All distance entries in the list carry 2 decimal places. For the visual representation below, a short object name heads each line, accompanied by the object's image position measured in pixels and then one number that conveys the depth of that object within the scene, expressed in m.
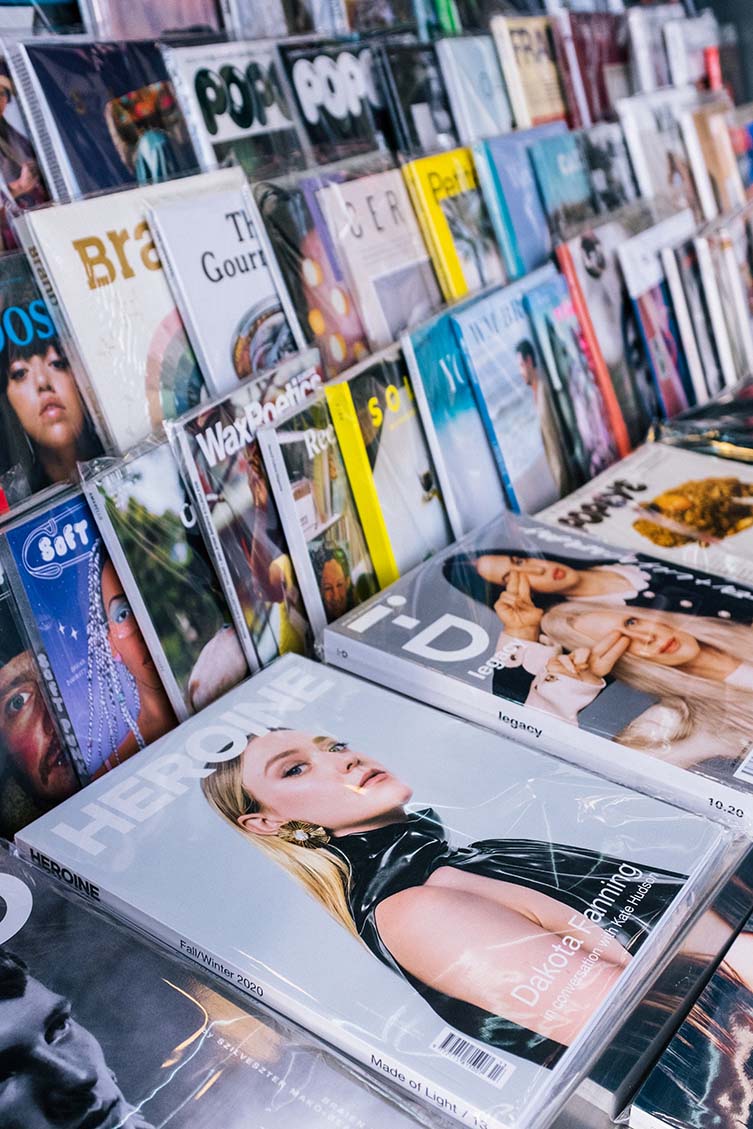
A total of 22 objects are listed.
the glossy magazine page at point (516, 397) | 1.56
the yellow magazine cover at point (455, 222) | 1.60
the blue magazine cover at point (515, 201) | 1.72
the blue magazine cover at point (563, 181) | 1.84
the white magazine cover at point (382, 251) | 1.47
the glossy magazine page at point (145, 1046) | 0.75
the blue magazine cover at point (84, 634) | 1.04
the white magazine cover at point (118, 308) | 1.09
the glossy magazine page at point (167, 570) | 1.10
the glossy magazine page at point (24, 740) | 1.03
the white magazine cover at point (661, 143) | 2.14
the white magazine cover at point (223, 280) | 1.22
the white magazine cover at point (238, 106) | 1.33
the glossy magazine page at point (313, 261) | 1.38
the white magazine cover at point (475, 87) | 1.76
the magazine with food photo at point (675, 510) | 1.47
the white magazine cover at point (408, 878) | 0.81
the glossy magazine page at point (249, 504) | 1.18
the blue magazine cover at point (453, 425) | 1.47
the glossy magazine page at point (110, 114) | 1.15
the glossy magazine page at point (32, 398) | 1.05
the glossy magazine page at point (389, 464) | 1.37
